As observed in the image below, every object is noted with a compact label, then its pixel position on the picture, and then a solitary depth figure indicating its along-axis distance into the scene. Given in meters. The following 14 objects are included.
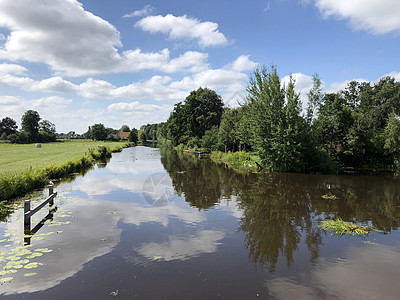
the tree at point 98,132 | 112.94
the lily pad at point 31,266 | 6.99
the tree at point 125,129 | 198.12
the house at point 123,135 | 133.45
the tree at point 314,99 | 29.38
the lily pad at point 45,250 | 7.95
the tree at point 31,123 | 88.79
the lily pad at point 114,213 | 12.01
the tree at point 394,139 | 25.52
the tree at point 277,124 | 24.97
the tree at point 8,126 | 98.82
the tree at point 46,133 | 91.75
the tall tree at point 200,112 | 58.38
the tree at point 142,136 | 134.00
